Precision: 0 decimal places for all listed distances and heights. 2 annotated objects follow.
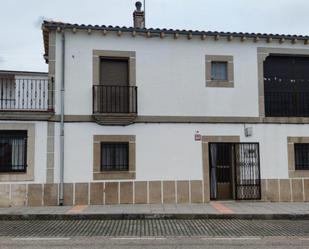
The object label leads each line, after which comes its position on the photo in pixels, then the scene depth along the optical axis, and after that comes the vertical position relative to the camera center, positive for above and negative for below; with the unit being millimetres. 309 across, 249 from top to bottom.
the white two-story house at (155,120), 13172 +1289
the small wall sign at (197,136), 14039 +740
